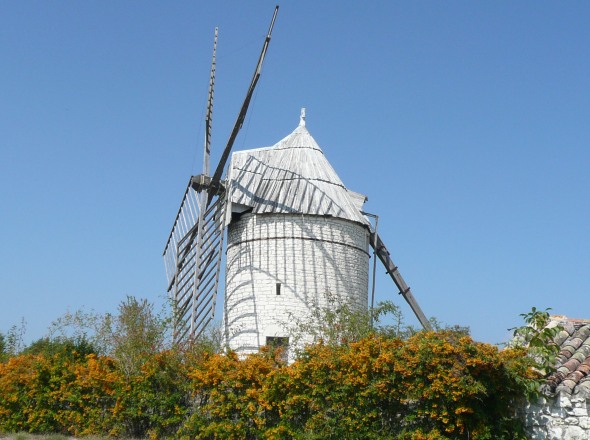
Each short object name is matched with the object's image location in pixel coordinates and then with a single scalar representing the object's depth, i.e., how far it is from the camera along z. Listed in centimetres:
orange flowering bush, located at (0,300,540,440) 967
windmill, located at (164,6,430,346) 1830
